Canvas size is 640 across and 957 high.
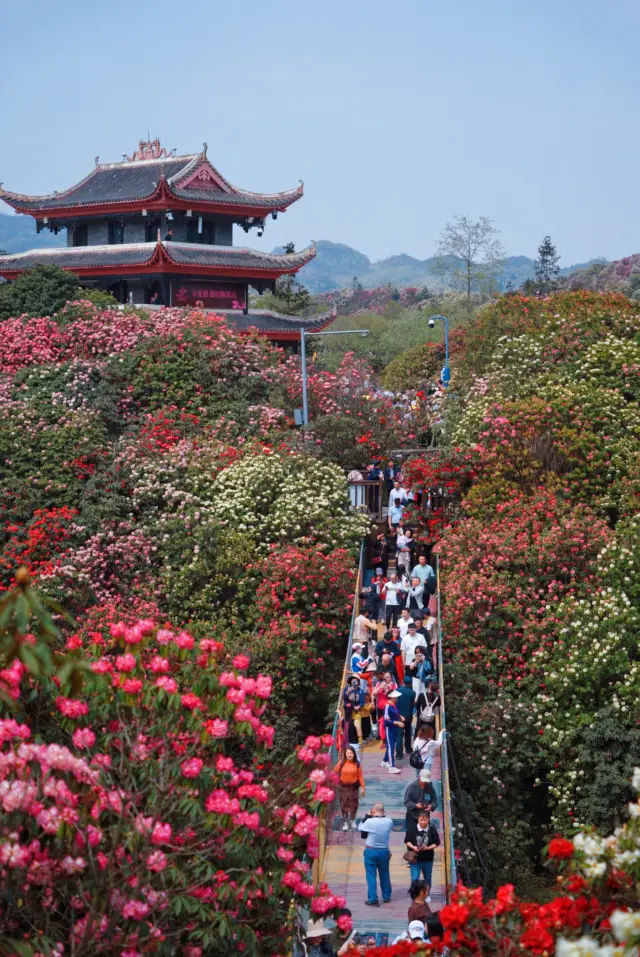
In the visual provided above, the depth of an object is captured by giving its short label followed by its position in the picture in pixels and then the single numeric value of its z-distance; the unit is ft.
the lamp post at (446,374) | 146.00
